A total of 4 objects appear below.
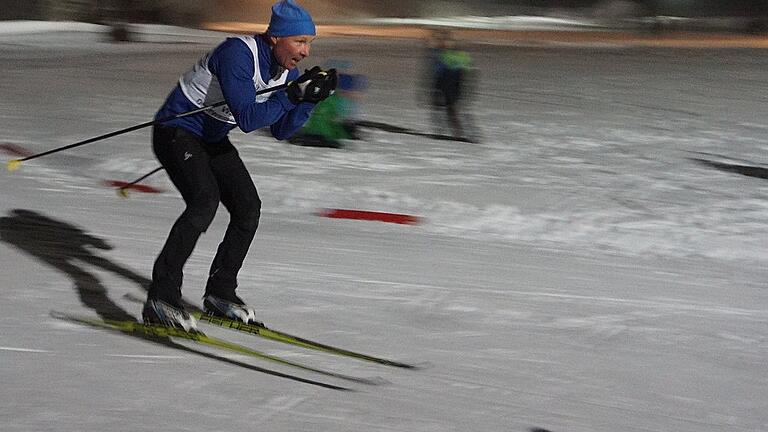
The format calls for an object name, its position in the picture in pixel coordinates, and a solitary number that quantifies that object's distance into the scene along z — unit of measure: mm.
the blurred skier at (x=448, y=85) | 26141
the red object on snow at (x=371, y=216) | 17266
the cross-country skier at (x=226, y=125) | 9437
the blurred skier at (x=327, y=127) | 23703
